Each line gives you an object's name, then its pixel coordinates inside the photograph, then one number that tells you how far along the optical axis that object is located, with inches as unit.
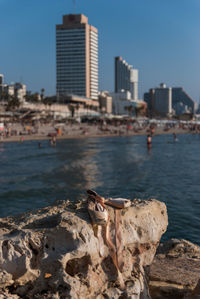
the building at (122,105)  7650.1
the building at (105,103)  7460.6
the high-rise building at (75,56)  6875.0
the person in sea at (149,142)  2025.2
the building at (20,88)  6356.3
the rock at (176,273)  249.8
